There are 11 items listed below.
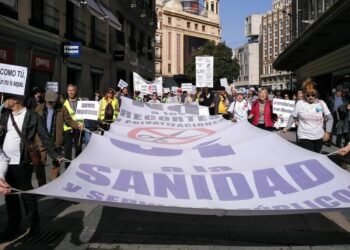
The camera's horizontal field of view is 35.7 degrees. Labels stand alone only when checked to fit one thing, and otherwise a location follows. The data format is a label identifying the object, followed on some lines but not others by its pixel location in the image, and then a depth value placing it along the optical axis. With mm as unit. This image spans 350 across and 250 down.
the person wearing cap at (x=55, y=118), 9227
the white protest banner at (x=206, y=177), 5062
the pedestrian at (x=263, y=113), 11039
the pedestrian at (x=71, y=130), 10116
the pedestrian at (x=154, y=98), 21647
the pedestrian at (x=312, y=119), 8820
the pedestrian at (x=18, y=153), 6242
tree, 81875
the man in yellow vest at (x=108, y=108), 12742
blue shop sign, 22156
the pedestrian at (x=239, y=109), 13367
